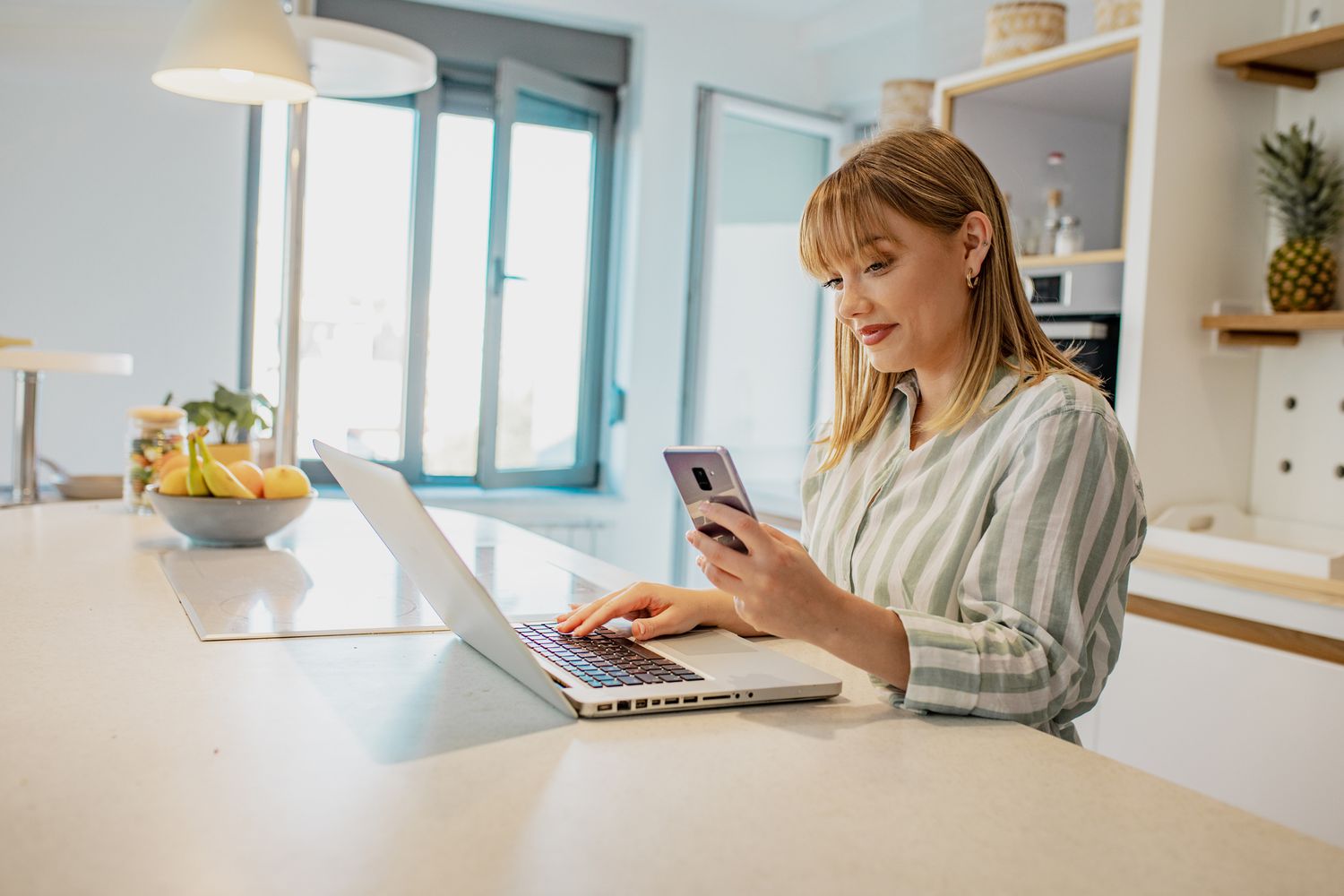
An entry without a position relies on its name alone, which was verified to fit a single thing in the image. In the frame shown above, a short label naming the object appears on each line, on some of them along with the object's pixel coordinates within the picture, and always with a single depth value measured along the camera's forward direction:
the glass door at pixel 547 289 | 4.04
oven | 2.58
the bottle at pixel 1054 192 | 2.84
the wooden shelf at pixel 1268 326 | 2.29
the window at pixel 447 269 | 3.98
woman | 1.01
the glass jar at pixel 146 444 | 2.10
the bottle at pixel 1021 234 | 2.91
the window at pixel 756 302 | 4.28
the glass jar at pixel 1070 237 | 2.77
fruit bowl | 1.74
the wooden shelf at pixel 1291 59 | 2.27
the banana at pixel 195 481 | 1.78
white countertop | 0.66
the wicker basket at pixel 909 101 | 3.33
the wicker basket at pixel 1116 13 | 2.58
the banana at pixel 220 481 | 1.76
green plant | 2.14
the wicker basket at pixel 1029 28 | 2.84
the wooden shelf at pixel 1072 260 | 2.56
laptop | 0.95
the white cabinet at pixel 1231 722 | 1.99
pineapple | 2.41
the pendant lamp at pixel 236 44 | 1.83
